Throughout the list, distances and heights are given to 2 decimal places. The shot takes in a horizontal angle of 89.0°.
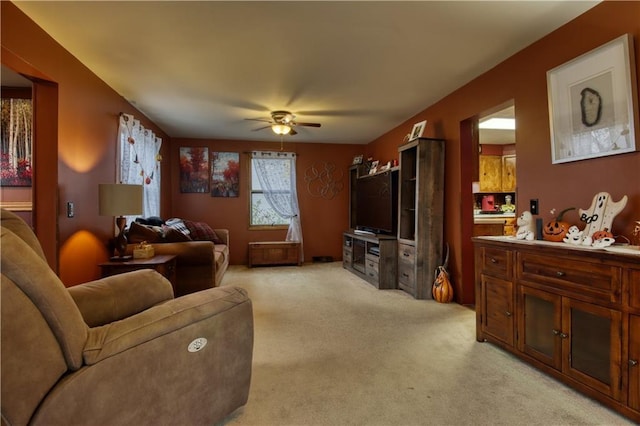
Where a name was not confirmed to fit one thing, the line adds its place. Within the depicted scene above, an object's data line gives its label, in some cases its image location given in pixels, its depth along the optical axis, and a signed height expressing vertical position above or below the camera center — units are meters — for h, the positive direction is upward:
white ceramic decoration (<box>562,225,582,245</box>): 2.02 -0.17
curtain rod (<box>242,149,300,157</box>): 6.32 +1.17
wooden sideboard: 1.62 -0.62
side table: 2.78 -0.46
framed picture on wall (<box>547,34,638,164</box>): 1.96 +0.70
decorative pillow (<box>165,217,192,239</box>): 4.68 -0.17
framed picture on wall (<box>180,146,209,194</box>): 6.11 +0.83
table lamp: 2.81 +0.12
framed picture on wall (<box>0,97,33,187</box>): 3.10 +0.69
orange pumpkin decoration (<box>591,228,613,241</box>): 1.88 -0.15
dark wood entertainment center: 3.88 -0.27
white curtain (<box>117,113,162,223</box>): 3.74 +0.70
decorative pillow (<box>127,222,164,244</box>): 3.59 -0.23
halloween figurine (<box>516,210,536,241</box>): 2.35 -0.13
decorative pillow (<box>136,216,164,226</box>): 4.15 -0.10
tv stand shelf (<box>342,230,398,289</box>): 4.41 -0.70
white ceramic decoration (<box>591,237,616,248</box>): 1.84 -0.19
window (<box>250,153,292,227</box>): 6.40 +0.47
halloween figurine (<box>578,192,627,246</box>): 1.91 -0.03
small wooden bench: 5.91 -0.76
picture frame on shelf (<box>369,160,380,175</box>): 5.49 +0.76
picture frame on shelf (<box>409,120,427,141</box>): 4.05 +1.03
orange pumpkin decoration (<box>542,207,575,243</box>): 2.16 -0.13
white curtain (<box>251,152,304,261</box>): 6.37 +0.58
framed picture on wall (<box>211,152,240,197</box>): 6.24 +0.74
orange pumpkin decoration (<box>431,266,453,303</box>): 3.69 -0.88
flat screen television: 4.62 +0.13
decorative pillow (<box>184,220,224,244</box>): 5.06 -0.31
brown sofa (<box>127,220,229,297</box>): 3.54 -0.56
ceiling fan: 4.33 +1.23
